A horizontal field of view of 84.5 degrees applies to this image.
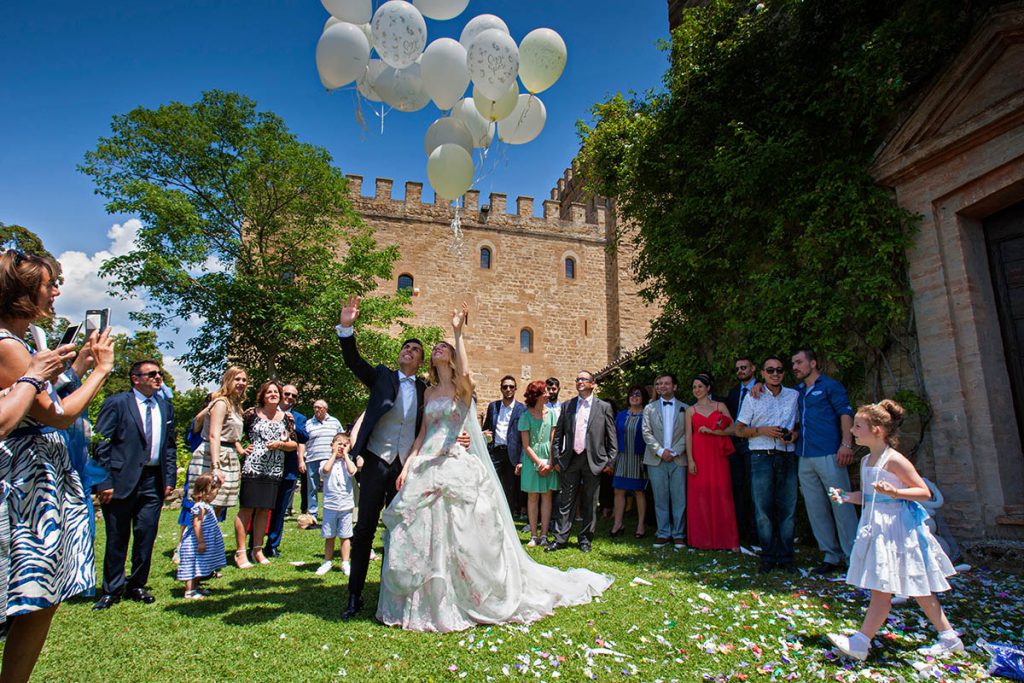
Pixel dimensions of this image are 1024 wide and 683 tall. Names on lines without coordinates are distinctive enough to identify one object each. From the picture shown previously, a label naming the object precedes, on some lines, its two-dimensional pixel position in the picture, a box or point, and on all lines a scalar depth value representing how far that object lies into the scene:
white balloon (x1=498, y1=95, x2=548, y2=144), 6.30
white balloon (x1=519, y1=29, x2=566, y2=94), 5.79
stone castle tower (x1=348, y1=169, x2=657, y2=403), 24.81
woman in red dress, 6.39
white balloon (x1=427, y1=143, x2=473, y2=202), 5.72
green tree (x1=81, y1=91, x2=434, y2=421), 18.08
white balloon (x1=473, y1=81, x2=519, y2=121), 5.83
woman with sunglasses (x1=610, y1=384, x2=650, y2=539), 7.48
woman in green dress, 6.70
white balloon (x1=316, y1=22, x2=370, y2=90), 5.43
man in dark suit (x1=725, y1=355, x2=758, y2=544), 6.75
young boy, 5.70
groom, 4.19
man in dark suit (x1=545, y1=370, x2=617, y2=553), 6.54
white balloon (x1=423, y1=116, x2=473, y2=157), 5.96
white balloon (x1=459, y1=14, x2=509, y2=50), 5.82
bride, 3.84
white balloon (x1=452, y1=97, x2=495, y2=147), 6.28
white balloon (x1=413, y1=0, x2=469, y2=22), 5.71
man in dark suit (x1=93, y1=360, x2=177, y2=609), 4.65
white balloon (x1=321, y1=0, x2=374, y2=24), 5.45
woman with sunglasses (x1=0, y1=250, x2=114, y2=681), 2.27
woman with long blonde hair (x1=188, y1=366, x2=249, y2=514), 5.43
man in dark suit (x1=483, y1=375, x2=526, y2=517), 8.17
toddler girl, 4.72
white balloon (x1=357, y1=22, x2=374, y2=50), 5.73
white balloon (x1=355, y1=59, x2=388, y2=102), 6.02
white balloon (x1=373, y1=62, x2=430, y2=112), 5.98
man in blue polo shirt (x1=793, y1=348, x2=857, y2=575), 5.18
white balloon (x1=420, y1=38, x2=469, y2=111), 5.57
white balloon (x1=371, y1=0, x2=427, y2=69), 5.52
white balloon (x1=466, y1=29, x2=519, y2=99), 5.52
